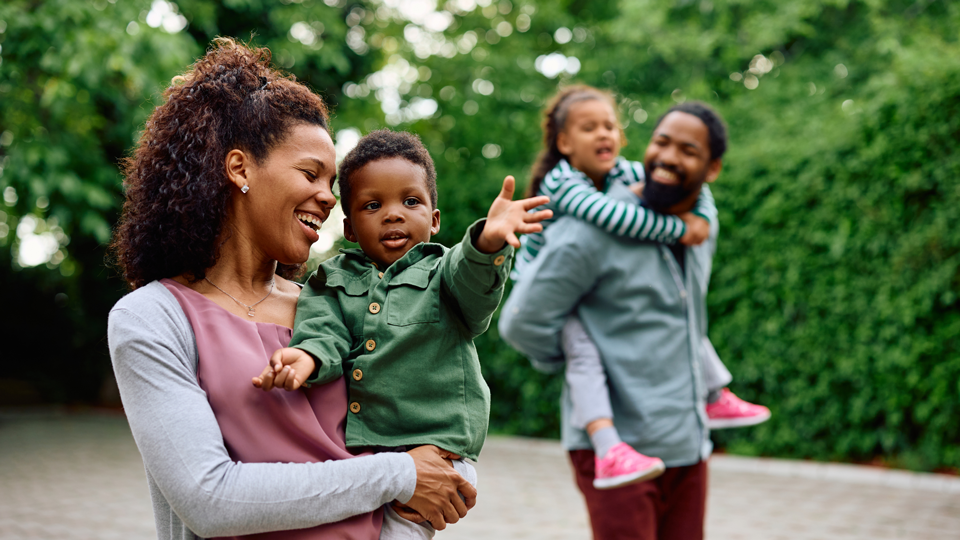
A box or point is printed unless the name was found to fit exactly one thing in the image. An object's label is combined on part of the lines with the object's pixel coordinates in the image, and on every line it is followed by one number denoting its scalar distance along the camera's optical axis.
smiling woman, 1.47
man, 2.92
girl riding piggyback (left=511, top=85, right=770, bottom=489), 2.83
